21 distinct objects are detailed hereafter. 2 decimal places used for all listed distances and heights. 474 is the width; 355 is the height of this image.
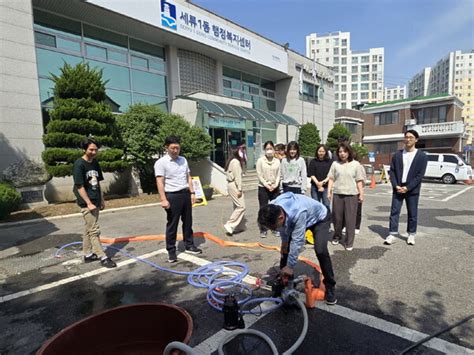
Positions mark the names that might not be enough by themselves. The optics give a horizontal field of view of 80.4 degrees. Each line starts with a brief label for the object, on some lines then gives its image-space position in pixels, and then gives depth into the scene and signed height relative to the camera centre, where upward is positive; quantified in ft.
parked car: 49.96 -3.58
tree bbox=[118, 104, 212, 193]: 35.12 +2.75
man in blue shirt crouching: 7.97 -2.33
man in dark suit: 15.44 -1.69
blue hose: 9.50 -5.19
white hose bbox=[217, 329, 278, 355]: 6.37 -4.48
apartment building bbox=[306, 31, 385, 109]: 310.65 +92.66
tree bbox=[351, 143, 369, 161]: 87.45 -0.16
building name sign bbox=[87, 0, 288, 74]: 42.32 +22.81
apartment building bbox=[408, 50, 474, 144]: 289.94 +73.68
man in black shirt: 12.94 -1.83
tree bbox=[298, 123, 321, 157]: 71.51 +3.24
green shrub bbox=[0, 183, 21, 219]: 24.07 -3.58
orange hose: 16.17 -5.34
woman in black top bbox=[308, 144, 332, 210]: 18.61 -1.30
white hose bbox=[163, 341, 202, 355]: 4.55 -3.18
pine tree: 29.50 +4.00
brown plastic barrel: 6.16 -4.10
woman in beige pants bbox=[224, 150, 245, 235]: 18.03 -2.27
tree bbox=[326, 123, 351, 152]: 79.09 +5.16
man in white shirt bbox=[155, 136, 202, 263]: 13.57 -1.55
